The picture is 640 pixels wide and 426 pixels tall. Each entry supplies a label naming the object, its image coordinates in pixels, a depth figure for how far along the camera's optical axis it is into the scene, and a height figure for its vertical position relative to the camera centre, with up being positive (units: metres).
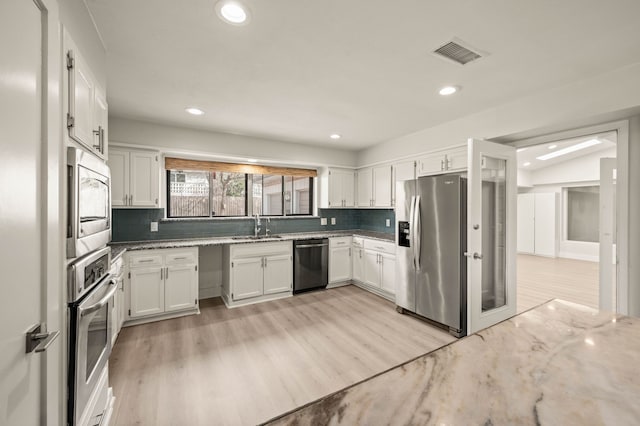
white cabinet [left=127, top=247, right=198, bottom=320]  3.12 -0.88
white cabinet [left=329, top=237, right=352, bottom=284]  4.57 -0.84
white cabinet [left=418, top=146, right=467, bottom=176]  3.35 +0.68
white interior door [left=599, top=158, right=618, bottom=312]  2.63 -0.20
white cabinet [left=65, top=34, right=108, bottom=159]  1.20 +0.57
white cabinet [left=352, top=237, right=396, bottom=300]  3.99 -0.88
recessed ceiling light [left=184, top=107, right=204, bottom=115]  3.05 +1.18
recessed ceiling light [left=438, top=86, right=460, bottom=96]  2.53 +1.19
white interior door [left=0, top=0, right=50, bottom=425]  0.70 +0.00
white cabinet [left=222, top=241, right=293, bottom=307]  3.77 -0.91
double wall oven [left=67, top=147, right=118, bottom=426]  1.15 -0.39
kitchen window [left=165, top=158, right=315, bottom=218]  4.03 +0.34
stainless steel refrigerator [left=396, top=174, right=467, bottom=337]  2.91 -0.45
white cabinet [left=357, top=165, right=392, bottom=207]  4.51 +0.46
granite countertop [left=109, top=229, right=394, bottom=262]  3.18 -0.43
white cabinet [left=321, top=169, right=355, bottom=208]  4.95 +0.44
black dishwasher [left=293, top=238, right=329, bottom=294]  4.24 -0.87
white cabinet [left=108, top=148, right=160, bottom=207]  3.26 +0.43
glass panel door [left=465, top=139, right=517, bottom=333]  2.79 -0.25
